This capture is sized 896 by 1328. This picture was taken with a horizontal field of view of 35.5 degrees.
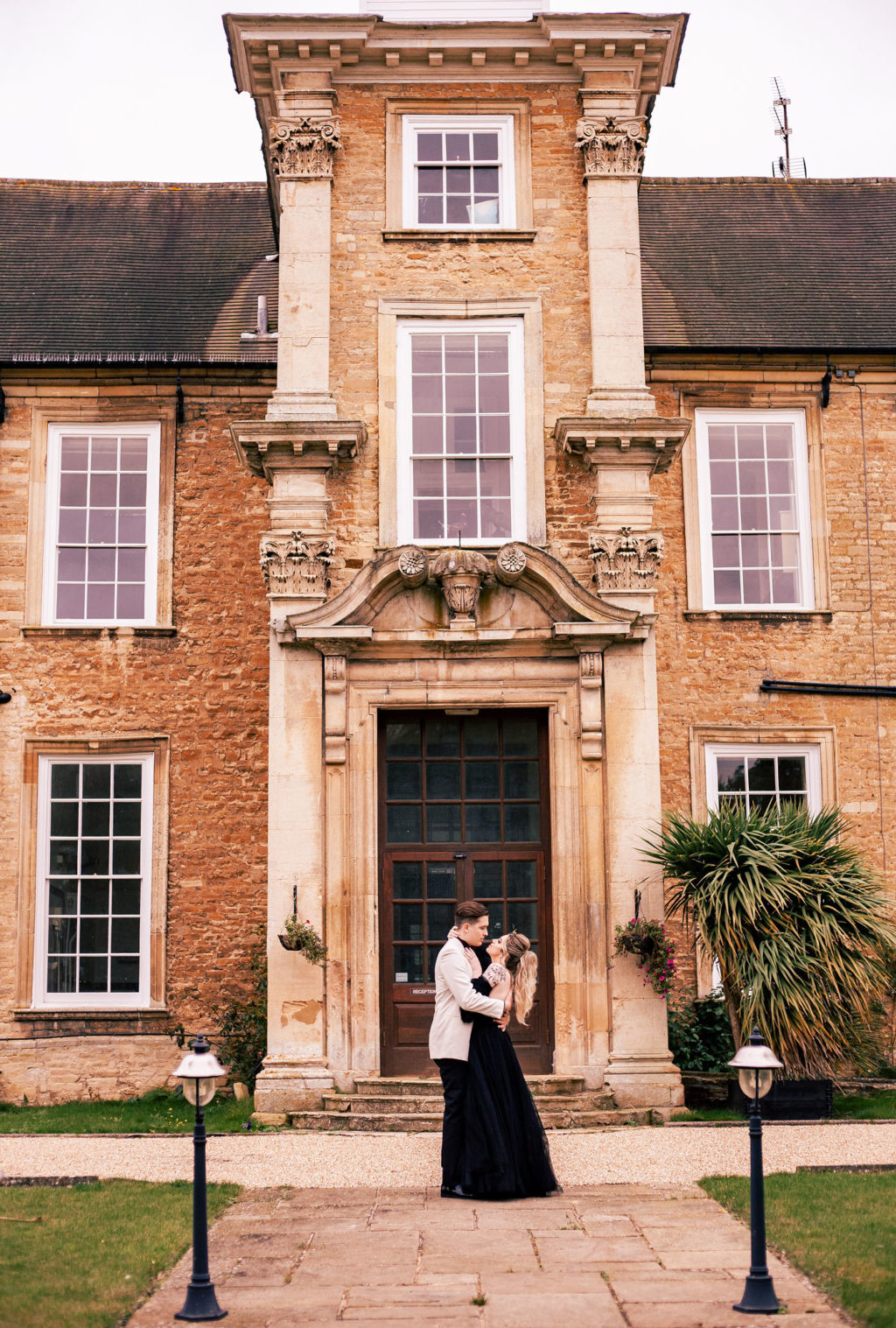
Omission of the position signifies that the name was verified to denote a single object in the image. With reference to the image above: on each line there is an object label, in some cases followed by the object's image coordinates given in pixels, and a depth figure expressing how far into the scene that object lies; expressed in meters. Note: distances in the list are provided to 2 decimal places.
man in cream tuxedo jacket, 8.33
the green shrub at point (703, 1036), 12.78
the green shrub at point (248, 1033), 13.33
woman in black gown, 8.25
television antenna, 23.98
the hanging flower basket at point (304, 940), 11.71
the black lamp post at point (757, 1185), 6.20
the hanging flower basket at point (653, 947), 11.77
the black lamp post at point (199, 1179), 6.20
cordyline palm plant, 11.19
